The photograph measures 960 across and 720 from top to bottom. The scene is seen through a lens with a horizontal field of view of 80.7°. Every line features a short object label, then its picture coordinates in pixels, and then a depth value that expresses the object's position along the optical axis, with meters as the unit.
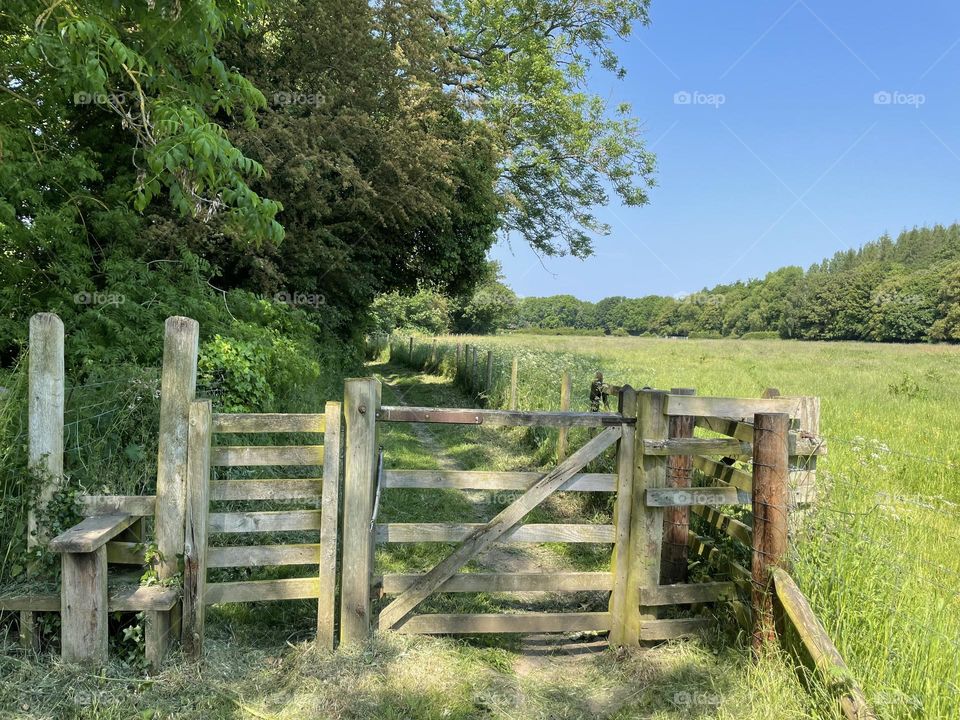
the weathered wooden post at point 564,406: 8.25
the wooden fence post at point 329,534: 3.63
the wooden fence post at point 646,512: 3.88
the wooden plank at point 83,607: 3.21
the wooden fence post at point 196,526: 3.47
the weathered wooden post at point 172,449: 3.50
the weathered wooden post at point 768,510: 3.50
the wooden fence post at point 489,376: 14.14
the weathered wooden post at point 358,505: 3.65
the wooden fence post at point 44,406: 3.50
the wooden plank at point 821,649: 2.70
